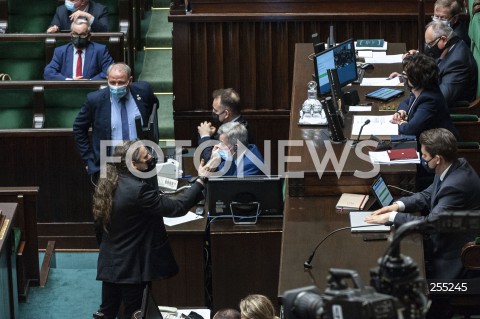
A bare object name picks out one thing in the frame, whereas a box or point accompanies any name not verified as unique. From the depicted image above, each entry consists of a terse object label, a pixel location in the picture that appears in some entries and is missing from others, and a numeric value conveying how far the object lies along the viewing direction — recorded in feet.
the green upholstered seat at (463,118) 48.19
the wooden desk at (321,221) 34.60
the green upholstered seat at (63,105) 53.93
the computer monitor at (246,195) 42.14
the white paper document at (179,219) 43.50
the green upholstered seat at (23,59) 59.06
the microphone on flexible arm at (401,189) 39.62
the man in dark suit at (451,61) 48.75
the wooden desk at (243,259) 42.57
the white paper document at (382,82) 49.90
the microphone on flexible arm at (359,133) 41.88
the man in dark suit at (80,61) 55.88
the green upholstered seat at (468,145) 47.14
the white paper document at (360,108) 46.39
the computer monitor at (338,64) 48.57
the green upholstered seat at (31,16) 64.08
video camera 18.57
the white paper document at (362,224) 36.96
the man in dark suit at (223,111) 47.78
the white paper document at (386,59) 53.18
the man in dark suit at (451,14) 51.26
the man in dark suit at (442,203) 37.22
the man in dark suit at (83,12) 59.84
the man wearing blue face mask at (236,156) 43.98
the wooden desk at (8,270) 43.11
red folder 40.27
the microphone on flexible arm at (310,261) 34.60
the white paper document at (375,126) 43.19
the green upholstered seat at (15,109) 54.24
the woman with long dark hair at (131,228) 39.75
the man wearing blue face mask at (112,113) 49.06
